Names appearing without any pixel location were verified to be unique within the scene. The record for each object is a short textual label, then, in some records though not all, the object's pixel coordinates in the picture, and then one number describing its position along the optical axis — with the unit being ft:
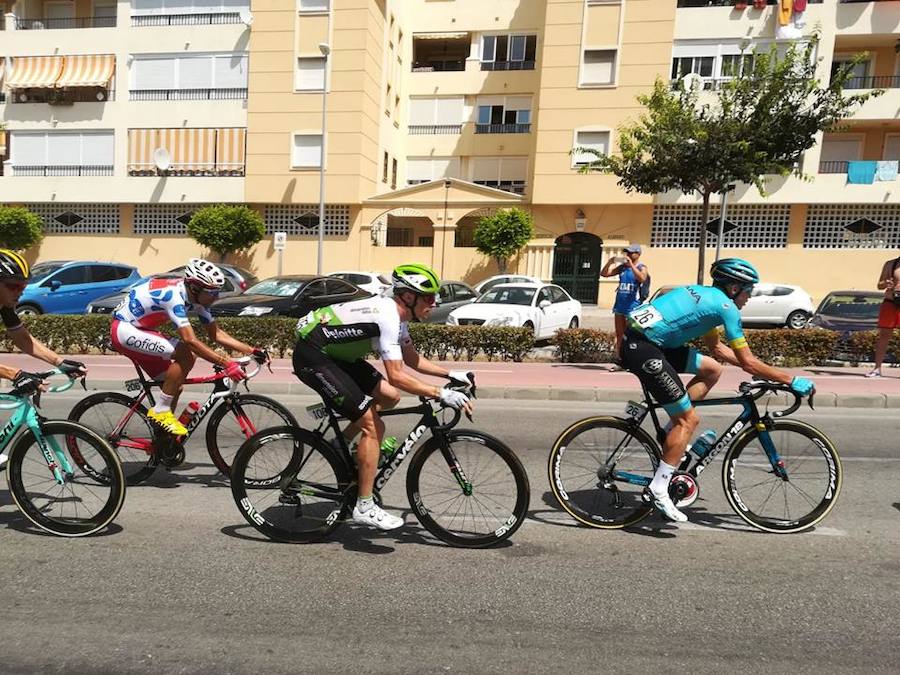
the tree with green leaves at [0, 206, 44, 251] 95.31
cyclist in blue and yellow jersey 14.23
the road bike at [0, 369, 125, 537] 13.69
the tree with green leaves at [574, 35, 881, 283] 44.32
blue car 53.52
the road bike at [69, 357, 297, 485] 17.07
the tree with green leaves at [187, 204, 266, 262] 91.61
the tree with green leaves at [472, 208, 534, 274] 90.07
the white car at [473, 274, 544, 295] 69.27
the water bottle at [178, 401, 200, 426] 17.25
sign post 76.95
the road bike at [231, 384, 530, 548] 13.55
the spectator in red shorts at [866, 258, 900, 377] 31.50
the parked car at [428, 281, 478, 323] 49.96
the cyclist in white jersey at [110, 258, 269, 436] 16.75
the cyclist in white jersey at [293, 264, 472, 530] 12.92
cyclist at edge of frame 13.71
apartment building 88.63
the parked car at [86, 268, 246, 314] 51.01
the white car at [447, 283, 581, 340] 45.78
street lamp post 87.31
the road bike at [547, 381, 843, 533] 14.79
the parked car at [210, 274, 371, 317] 44.39
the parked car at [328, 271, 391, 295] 53.46
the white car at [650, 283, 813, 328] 67.56
